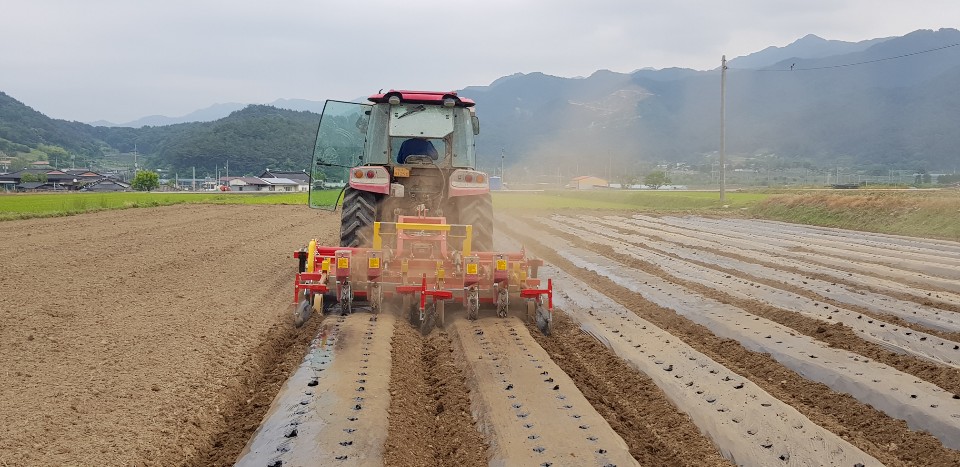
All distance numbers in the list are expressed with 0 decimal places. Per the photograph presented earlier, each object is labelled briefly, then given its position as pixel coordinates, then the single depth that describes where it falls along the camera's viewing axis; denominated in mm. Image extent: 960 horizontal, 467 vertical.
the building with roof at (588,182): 98856
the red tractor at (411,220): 8406
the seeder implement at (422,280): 8305
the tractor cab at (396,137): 9812
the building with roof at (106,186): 80362
